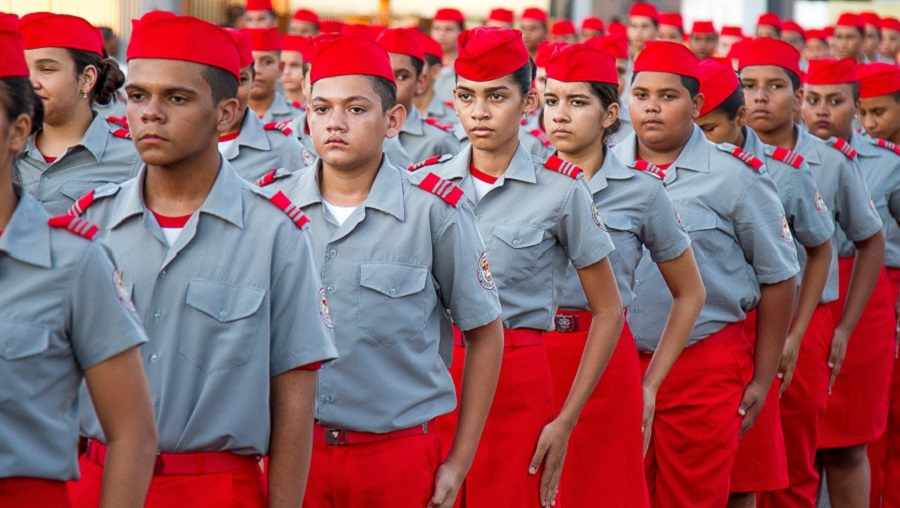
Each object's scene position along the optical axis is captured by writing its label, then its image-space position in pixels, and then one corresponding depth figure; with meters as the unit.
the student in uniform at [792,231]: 11.36
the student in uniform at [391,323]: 7.20
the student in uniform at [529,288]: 8.69
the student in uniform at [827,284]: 12.38
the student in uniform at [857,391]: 13.03
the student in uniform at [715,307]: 10.66
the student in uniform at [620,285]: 9.68
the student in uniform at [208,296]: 6.00
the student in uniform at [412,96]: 15.85
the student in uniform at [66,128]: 9.58
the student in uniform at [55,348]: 5.13
